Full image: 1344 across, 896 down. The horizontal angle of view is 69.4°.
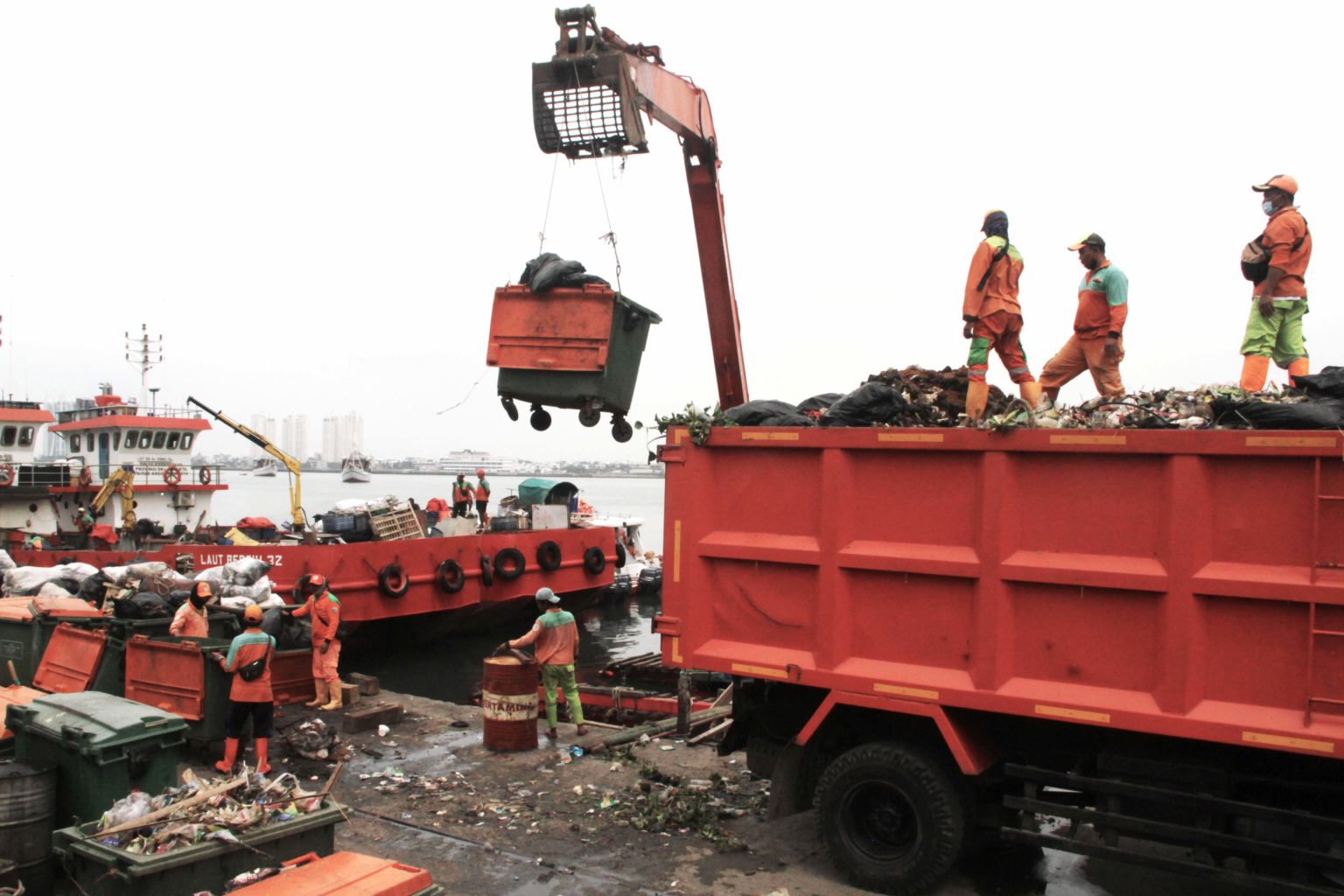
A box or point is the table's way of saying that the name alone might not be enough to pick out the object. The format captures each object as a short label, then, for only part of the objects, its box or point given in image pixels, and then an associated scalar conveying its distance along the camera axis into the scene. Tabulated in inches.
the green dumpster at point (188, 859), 161.9
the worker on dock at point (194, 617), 334.6
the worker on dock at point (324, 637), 362.3
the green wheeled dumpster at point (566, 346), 282.8
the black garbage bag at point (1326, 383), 175.8
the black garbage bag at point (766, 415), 224.5
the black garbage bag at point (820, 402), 253.3
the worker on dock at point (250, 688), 286.2
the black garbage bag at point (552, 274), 285.6
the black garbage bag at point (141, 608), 351.6
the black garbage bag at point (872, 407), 214.8
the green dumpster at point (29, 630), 355.9
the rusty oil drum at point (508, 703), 313.9
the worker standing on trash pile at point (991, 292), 240.5
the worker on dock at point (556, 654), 334.0
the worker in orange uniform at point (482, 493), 863.1
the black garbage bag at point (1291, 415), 165.3
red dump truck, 167.6
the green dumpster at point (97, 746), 206.5
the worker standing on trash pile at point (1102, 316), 243.3
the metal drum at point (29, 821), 194.1
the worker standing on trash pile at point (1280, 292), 225.8
